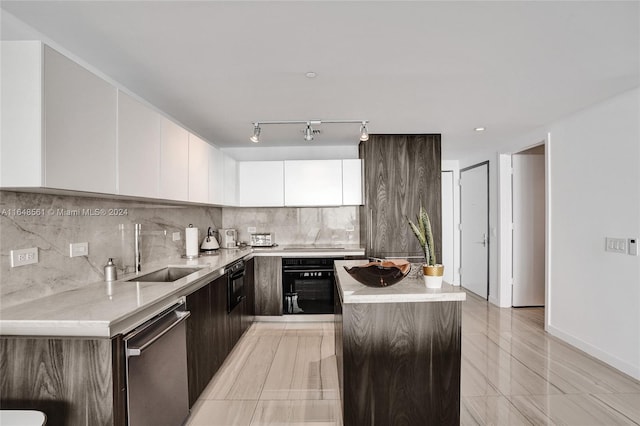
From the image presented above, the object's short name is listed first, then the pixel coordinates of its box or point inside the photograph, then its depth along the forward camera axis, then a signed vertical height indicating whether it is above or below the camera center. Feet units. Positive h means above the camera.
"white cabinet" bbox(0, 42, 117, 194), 4.49 +1.44
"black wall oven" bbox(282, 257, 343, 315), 12.80 -2.97
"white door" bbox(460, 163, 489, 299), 16.02 -0.85
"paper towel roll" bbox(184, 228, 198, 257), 10.93 -0.93
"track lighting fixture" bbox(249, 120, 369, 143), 9.66 +2.75
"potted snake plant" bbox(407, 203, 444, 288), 5.97 -0.91
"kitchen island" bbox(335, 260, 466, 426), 5.87 -2.80
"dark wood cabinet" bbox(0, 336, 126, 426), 4.47 -2.34
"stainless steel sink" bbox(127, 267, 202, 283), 8.77 -1.71
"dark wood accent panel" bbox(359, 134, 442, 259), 13.16 +1.03
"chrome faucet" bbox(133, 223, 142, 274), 8.46 -0.90
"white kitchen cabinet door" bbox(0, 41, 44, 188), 4.48 +1.43
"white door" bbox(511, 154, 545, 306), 14.74 -0.43
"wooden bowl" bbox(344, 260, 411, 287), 5.93 -1.17
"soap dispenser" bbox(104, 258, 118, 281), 7.09 -1.29
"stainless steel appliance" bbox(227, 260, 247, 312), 9.72 -2.34
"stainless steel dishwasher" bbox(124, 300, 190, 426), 4.93 -2.76
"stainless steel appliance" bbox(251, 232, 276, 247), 14.33 -1.19
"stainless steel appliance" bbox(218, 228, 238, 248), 14.05 -1.06
